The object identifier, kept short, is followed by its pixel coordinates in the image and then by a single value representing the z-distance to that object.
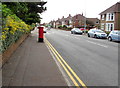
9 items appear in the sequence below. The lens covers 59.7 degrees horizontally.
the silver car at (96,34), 17.22
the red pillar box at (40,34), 11.57
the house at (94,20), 64.24
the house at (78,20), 61.49
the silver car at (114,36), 13.65
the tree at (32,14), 17.13
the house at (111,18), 27.13
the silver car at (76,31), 25.66
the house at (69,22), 69.49
